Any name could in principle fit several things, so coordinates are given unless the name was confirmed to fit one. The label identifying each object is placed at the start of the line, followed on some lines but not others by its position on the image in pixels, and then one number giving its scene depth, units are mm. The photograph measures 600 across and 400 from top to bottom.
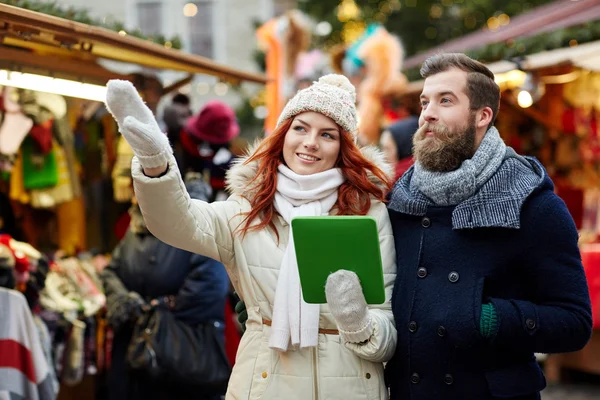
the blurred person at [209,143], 6195
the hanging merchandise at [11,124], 5375
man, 2945
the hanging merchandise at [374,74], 9539
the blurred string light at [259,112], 17766
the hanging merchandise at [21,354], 4242
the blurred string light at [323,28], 16922
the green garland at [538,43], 7359
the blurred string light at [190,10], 21250
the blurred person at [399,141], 6566
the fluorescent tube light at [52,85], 4406
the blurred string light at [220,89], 21531
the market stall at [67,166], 4617
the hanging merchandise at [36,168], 6035
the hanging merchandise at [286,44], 10750
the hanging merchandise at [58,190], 6180
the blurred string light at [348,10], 17016
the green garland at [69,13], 4508
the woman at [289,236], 2898
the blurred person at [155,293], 5031
